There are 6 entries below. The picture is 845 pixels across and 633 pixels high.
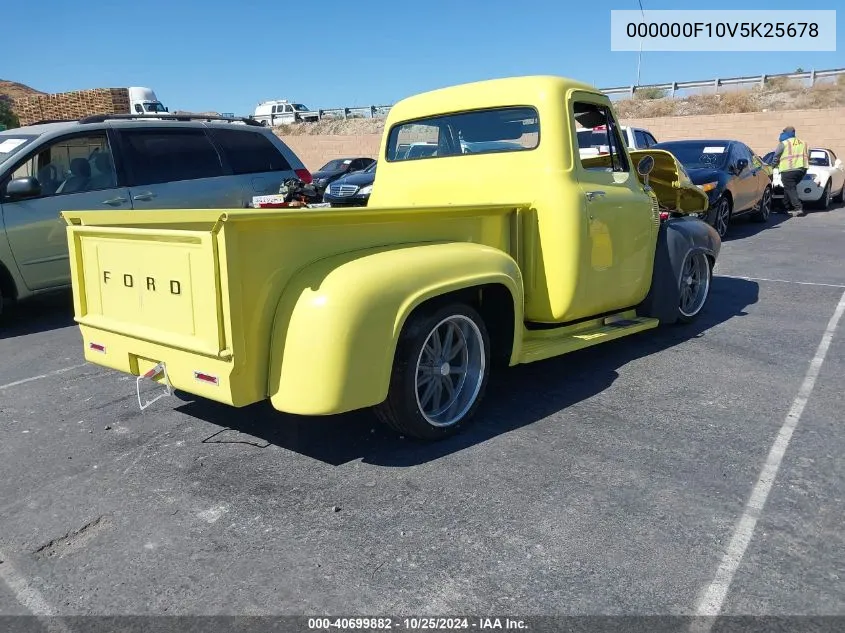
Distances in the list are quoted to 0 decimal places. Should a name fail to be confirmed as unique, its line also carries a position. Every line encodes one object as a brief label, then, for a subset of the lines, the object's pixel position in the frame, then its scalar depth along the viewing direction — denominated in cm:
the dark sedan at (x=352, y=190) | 1434
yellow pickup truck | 295
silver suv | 603
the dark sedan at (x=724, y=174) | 1053
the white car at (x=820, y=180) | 1445
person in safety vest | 1330
